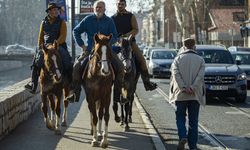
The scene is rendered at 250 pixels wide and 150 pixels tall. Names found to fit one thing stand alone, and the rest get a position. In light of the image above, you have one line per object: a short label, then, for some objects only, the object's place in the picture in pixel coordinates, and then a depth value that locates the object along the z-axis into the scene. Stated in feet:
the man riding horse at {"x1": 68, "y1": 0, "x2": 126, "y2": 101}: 35.91
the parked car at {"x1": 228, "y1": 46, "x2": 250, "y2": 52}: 127.13
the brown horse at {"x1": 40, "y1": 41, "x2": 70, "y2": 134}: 37.45
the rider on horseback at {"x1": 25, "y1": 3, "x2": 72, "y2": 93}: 39.29
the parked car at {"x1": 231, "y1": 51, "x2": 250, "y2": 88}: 87.92
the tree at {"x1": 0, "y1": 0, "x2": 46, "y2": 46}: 331.16
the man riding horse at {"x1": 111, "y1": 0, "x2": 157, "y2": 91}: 41.96
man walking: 31.83
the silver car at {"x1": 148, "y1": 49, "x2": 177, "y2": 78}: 110.32
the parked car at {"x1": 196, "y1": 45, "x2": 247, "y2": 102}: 62.39
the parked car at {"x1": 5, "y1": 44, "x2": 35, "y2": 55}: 276.45
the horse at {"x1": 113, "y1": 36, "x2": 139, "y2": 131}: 39.40
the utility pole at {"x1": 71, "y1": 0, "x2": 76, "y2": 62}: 83.71
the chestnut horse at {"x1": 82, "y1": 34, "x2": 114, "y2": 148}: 32.76
